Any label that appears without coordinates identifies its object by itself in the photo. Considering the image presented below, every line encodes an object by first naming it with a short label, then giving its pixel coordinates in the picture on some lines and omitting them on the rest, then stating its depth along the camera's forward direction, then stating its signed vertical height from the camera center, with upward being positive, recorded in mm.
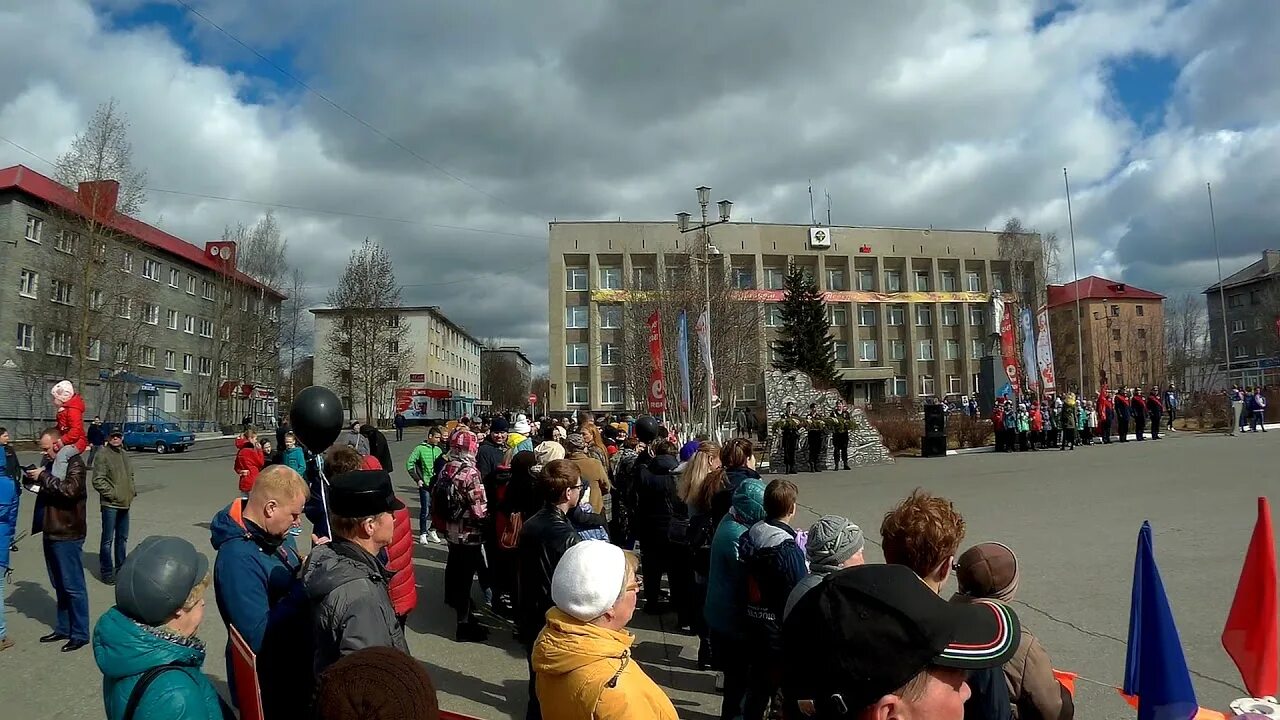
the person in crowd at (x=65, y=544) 6449 -1052
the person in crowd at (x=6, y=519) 6152 -792
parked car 35375 -634
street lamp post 21105 +6184
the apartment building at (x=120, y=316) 32562 +6550
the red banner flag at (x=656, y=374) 22141 +1177
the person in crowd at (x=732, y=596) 4102 -1068
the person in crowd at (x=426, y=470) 11586 -844
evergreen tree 43781 +4611
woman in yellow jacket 2328 -789
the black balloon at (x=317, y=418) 5320 +22
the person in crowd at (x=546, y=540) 4402 -769
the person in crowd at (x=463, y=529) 6938 -1086
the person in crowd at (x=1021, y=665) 2619 -954
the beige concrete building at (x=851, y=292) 58625 +10105
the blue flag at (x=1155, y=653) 2623 -931
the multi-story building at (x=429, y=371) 44031 +5768
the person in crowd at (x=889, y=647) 1350 -460
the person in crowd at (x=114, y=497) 8625 -862
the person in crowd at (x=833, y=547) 3350 -645
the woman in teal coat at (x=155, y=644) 2242 -707
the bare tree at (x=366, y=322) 38375 +5223
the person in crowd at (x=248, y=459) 10898 -554
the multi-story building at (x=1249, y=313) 64688 +8547
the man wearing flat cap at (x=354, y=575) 2582 -583
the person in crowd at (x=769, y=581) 3795 -908
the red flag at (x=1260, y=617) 3021 -926
